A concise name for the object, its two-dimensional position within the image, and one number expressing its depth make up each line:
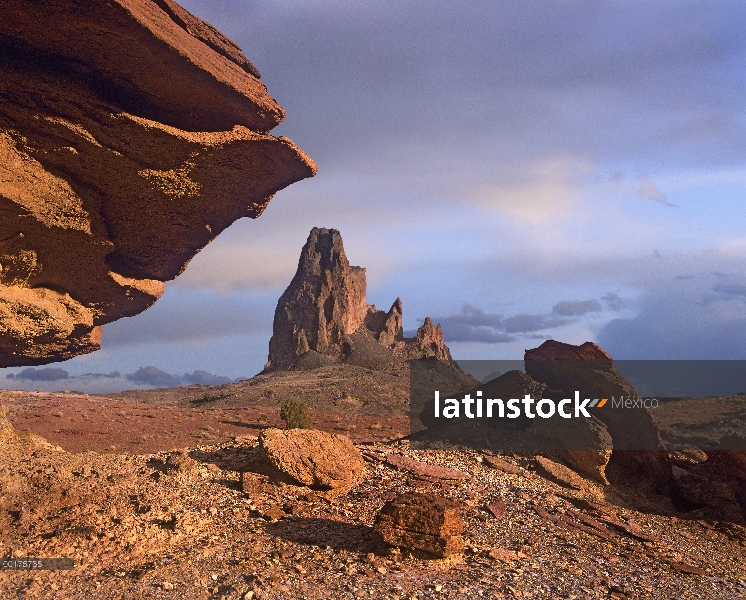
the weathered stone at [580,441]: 16.53
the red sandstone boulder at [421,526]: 10.21
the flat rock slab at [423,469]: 14.29
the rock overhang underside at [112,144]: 12.90
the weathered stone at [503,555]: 10.75
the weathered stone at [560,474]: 15.65
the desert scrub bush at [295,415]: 20.36
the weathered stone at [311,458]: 12.76
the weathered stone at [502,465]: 15.52
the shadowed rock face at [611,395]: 17.22
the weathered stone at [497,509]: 12.76
